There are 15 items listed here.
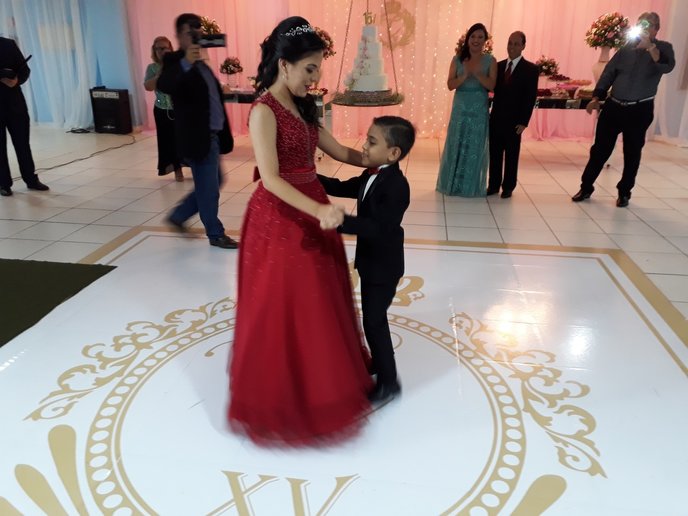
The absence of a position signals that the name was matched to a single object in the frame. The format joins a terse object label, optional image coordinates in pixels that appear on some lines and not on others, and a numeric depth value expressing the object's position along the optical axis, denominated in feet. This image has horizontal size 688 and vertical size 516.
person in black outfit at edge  15.23
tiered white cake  15.40
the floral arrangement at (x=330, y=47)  20.42
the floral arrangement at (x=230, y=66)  23.16
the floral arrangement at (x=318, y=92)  21.07
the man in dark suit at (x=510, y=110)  15.52
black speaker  26.89
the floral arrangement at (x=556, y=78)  21.81
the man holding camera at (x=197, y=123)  10.54
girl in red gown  5.73
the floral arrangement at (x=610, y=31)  19.34
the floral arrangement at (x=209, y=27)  21.21
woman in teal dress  15.80
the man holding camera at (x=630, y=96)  13.99
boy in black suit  5.80
